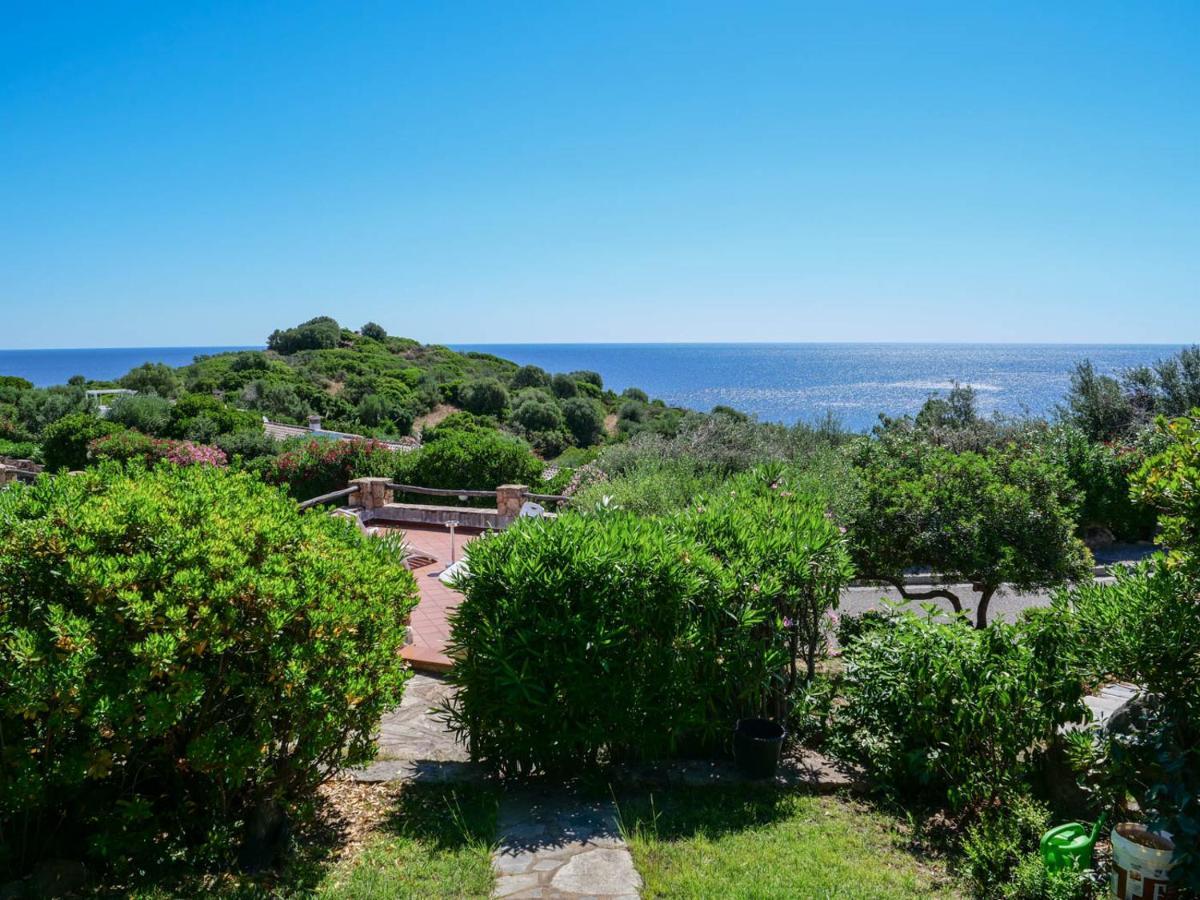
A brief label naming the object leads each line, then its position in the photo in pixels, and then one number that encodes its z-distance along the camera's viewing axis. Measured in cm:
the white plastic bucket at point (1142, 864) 297
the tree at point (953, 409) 1756
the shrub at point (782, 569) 448
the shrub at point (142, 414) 2648
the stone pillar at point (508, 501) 1205
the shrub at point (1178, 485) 296
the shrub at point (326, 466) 1477
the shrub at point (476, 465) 1438
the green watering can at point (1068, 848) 325
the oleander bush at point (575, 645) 408
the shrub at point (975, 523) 639
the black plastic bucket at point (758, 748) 447
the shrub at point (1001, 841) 345
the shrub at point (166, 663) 264
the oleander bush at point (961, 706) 397
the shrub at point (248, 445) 2211
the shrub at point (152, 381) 4216
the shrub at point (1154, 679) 326
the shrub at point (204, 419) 2486
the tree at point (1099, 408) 1720
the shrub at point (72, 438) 1942
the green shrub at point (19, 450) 2314
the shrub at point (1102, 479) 1324
